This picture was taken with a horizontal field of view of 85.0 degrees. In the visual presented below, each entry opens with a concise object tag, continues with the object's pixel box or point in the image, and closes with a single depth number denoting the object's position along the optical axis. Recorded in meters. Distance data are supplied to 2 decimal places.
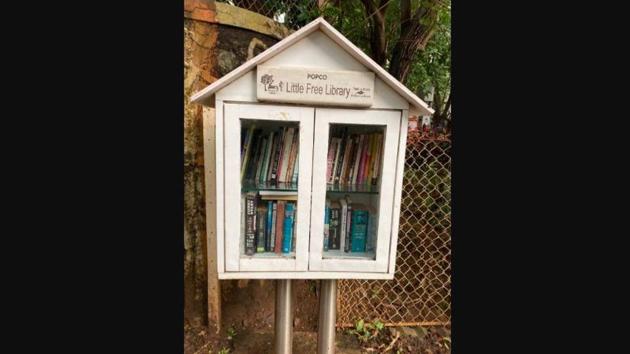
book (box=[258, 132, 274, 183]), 1.94
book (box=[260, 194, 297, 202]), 1.87
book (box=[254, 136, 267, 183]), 1.93
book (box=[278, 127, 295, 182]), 1.87
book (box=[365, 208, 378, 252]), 1.92
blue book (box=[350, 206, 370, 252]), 1.98
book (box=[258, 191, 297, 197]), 1.89
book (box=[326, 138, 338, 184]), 1.90
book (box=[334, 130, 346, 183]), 1.93
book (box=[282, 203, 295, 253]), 1.89
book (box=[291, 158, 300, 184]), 1.87
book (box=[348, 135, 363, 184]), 1.95
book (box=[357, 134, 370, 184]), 1.92
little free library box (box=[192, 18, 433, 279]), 1.66
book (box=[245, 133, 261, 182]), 1.89
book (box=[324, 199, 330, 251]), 1.94
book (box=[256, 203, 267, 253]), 1.91
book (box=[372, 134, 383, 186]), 1.83
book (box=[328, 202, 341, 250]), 1.96
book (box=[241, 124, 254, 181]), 1.81
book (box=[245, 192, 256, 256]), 1.87
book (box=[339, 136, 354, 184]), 1.95
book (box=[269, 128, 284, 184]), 1.92
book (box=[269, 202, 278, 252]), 1.91
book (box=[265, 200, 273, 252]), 1.92
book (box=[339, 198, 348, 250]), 1.97
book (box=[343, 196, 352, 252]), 1.98
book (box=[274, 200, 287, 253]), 1.90
